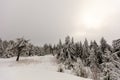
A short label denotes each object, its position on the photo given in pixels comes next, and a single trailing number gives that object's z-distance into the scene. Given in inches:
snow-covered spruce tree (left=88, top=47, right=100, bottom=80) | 863.0
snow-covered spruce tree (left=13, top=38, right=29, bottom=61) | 681.1
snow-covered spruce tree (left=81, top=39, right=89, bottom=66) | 1069.6
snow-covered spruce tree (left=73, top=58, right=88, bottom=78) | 428.1
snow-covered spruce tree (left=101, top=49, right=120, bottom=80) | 319.8
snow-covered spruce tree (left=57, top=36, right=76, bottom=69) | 760.7
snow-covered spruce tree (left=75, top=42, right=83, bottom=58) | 1102.0
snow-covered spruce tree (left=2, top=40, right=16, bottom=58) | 1107.6
